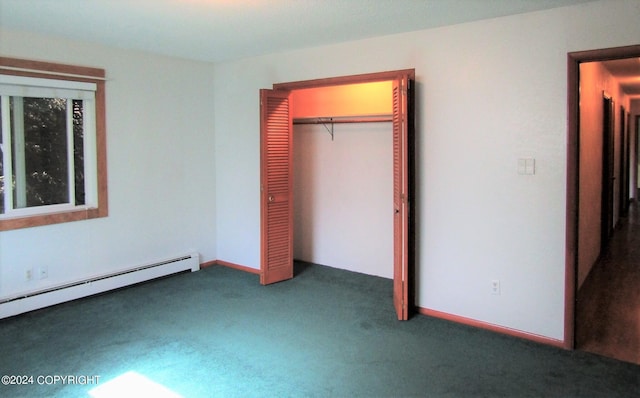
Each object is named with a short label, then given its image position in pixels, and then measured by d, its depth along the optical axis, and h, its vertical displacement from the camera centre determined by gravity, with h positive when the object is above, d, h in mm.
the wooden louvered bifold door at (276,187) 4535 -51
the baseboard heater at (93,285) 3756 -917
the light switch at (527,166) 3258 +98
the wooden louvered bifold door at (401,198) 3553 -130
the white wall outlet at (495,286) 3461 -786
